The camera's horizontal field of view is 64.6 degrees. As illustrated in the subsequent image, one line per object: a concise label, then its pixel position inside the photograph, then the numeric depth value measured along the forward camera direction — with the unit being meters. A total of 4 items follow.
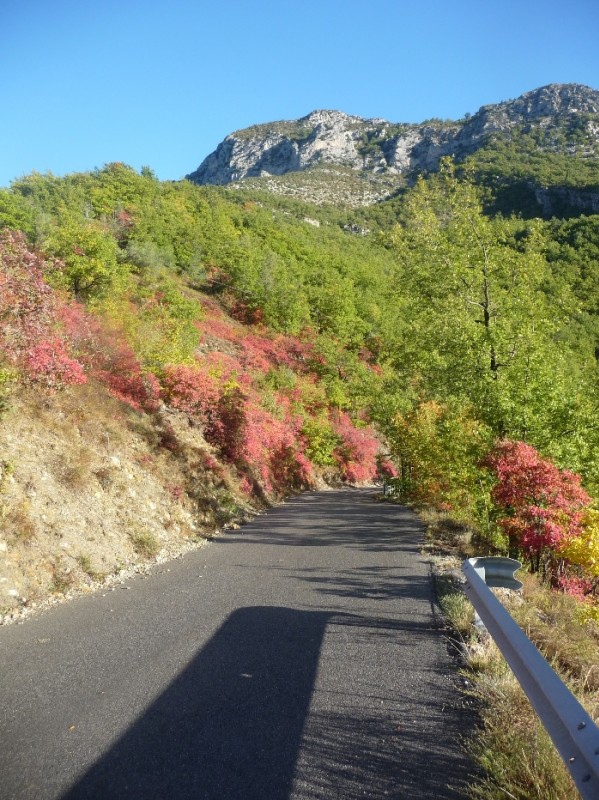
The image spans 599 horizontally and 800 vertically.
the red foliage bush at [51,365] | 9.32
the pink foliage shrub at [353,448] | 33.84
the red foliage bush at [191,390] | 16.09
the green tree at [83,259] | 21.36
